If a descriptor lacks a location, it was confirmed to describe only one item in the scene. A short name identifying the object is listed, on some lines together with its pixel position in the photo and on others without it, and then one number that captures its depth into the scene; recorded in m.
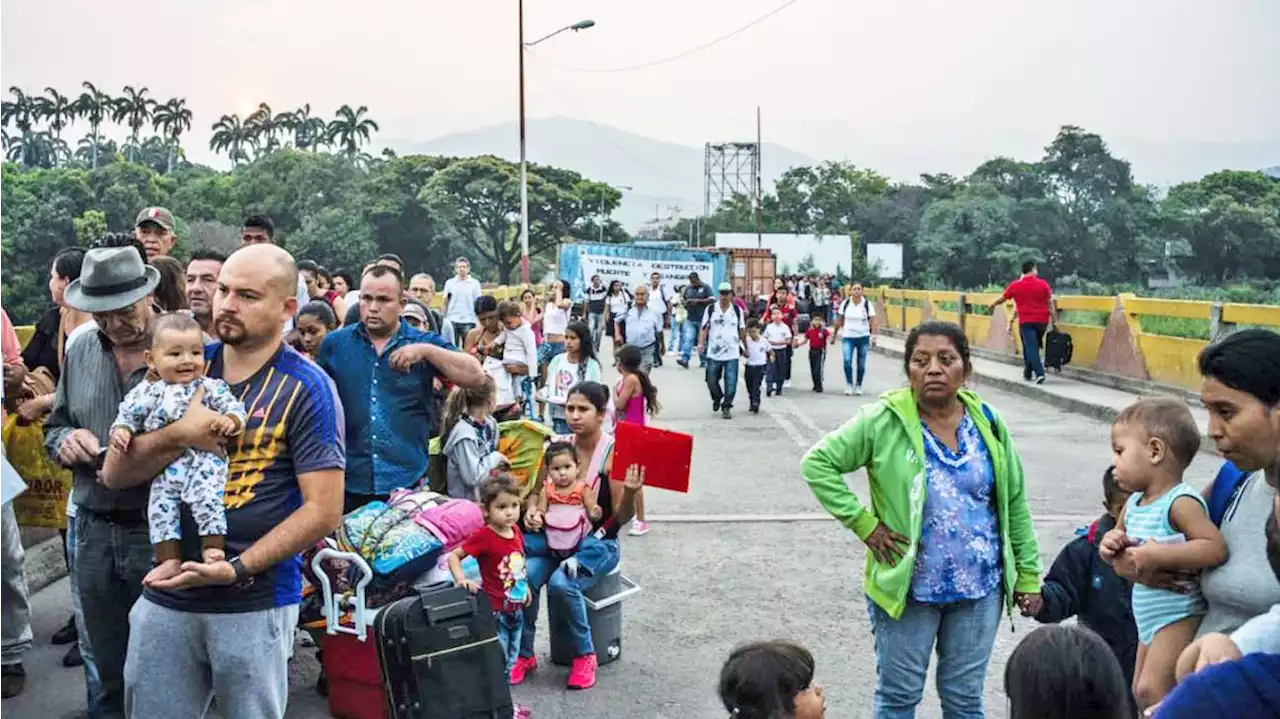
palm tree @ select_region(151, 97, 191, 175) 110.19
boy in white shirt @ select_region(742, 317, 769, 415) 16.09
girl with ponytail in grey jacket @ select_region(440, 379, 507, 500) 6.19
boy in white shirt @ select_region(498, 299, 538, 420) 11.05
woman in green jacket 4.02
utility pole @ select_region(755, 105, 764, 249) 63.84
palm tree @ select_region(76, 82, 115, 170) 104.38
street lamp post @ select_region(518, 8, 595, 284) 34.16
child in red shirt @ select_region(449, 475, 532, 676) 5.40
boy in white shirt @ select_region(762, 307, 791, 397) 17.69
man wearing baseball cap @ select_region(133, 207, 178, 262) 7.16
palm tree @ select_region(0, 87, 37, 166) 104.38
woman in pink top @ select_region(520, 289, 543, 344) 15.55
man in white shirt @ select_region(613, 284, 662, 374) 16.28
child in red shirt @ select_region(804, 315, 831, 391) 18.28
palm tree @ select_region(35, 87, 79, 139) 104.38
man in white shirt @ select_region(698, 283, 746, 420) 15.55
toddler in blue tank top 2.92
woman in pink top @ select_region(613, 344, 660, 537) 9.40
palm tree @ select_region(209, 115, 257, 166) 110.19
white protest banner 33.47
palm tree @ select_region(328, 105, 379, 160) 107.62
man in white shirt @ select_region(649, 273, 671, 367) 17.67
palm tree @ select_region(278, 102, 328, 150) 111.94
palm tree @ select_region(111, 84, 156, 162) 105.78
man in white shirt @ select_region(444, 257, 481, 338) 17.06
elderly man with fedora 4.16
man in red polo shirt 18.48
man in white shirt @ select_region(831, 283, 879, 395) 17.91
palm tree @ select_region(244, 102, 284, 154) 110.19
